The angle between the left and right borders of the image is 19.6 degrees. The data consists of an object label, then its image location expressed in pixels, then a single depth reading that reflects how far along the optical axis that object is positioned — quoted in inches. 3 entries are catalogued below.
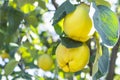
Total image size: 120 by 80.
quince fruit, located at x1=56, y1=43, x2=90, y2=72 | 29.5
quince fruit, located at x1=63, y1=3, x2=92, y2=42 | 28.4
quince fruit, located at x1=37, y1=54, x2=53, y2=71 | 60.4
